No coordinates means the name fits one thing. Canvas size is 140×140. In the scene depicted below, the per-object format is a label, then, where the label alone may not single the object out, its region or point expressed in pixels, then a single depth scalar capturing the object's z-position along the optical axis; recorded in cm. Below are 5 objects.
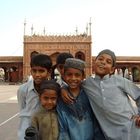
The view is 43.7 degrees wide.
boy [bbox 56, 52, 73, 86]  155
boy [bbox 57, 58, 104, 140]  124
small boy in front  123
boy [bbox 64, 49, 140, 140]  127
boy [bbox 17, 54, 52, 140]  135
